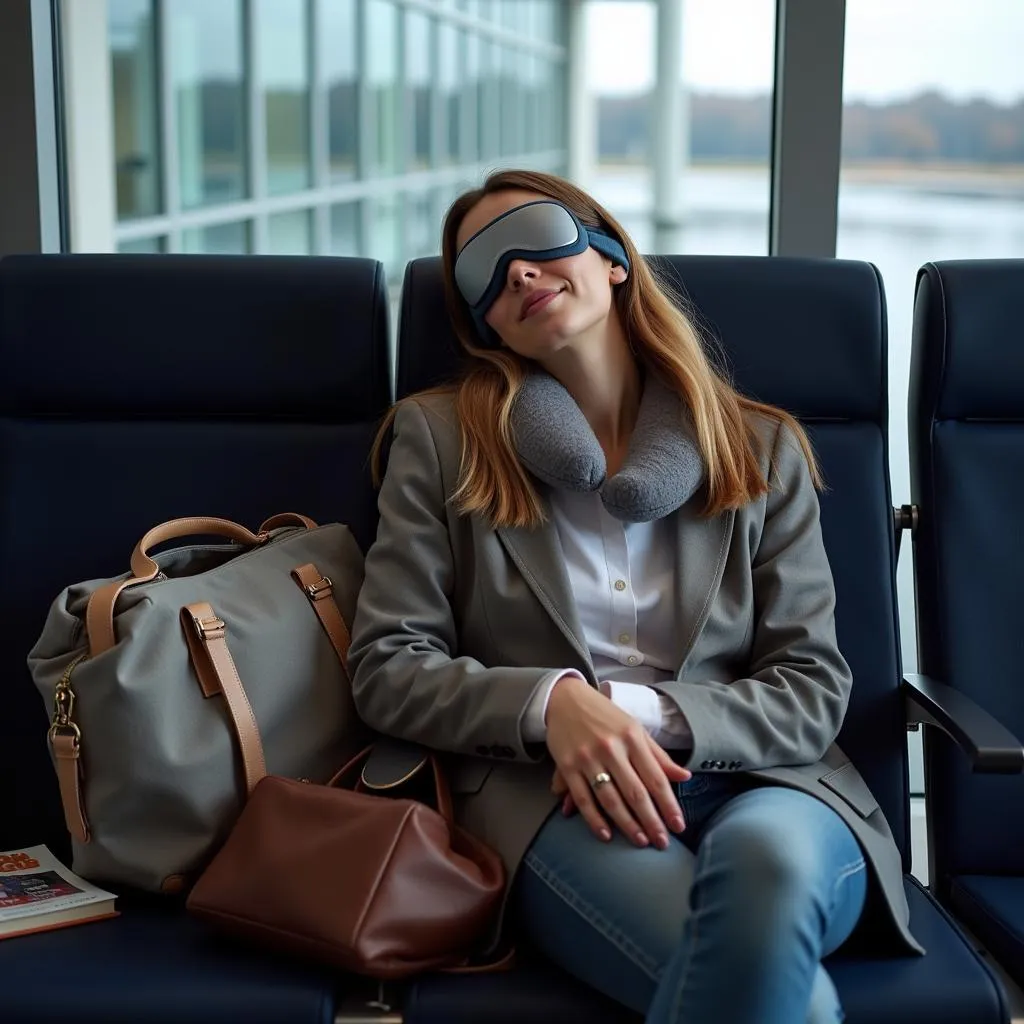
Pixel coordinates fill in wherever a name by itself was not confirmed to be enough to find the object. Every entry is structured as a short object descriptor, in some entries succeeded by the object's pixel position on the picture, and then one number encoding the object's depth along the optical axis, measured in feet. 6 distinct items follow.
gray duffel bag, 4.55
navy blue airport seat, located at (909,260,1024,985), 5.26
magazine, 4.48
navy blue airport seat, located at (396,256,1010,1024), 5.39
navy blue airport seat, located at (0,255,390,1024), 5.64
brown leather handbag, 4.08
